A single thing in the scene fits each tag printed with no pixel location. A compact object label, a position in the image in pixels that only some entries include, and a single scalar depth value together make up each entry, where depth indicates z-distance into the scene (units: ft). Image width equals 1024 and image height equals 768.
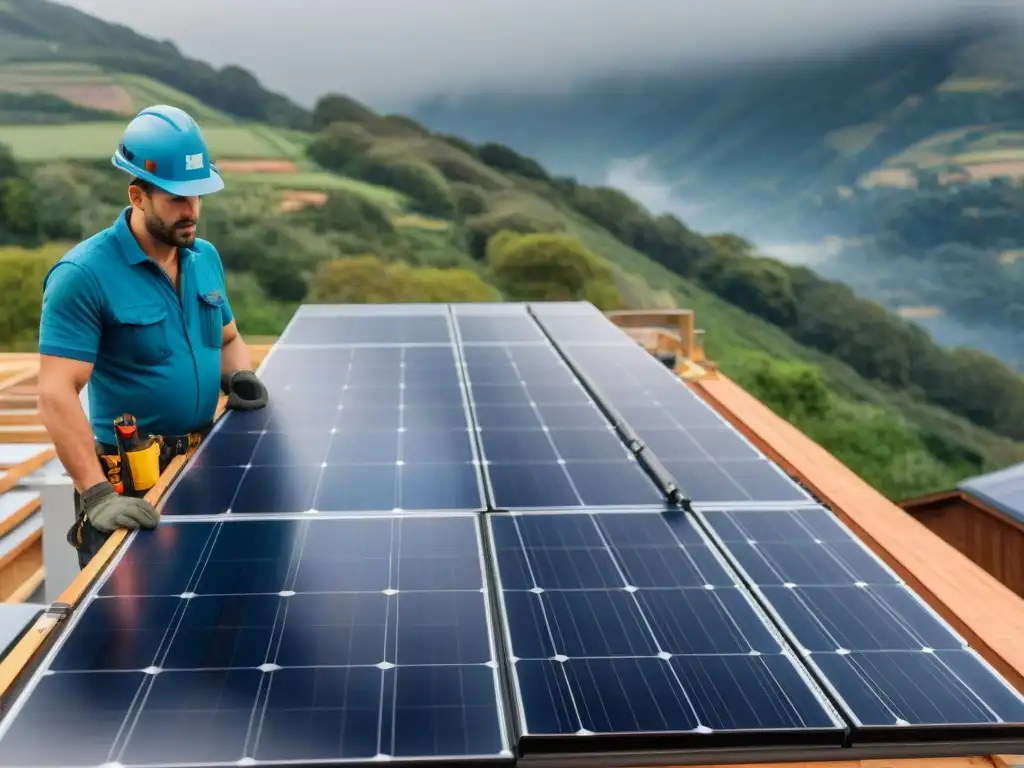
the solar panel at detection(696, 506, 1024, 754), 10.91
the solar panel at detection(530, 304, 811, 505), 18.37
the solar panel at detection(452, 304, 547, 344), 33.17
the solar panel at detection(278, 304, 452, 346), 32.81
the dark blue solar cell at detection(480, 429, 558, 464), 19.79
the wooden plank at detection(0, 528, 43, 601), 25.94
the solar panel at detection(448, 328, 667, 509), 17.79
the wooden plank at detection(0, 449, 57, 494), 28.32
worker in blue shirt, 16.76
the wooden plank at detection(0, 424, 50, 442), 32.22
